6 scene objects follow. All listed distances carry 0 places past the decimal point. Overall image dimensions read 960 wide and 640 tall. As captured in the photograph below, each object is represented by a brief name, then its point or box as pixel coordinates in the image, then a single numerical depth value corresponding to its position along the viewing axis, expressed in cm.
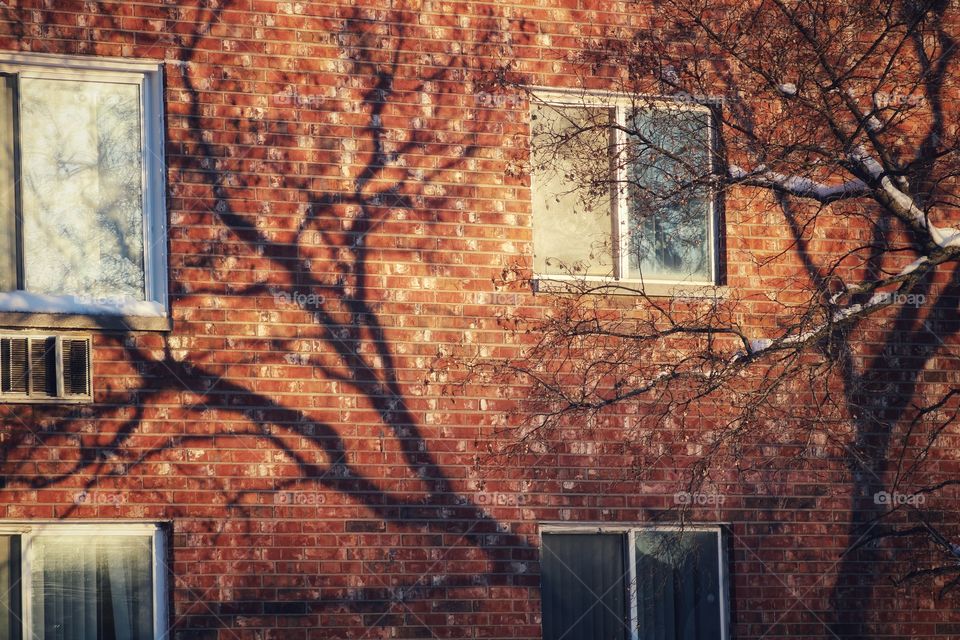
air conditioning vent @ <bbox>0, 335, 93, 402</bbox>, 1737
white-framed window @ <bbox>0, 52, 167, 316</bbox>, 1806
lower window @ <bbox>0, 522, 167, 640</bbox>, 1714
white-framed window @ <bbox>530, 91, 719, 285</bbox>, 1997
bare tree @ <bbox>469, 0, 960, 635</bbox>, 1873
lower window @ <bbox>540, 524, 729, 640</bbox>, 1917
